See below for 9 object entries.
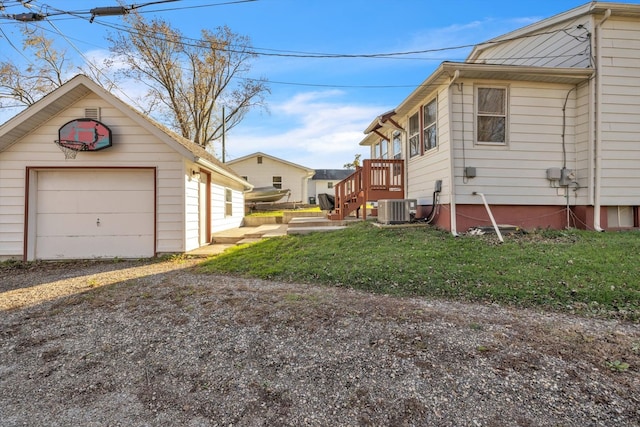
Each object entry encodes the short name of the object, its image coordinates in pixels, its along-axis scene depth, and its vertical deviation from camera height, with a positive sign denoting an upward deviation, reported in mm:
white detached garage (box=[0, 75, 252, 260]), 7090 +665
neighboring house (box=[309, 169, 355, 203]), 33688 +3410
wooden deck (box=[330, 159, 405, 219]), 8727 +868
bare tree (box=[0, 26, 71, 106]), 16109 +7642
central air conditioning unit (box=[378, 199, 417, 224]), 7702 +54
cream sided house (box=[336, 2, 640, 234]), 6719 +1725
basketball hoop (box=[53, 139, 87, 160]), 7051 +1507
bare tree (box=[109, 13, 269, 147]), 18672 +9239
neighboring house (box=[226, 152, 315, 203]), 24875 +3318
